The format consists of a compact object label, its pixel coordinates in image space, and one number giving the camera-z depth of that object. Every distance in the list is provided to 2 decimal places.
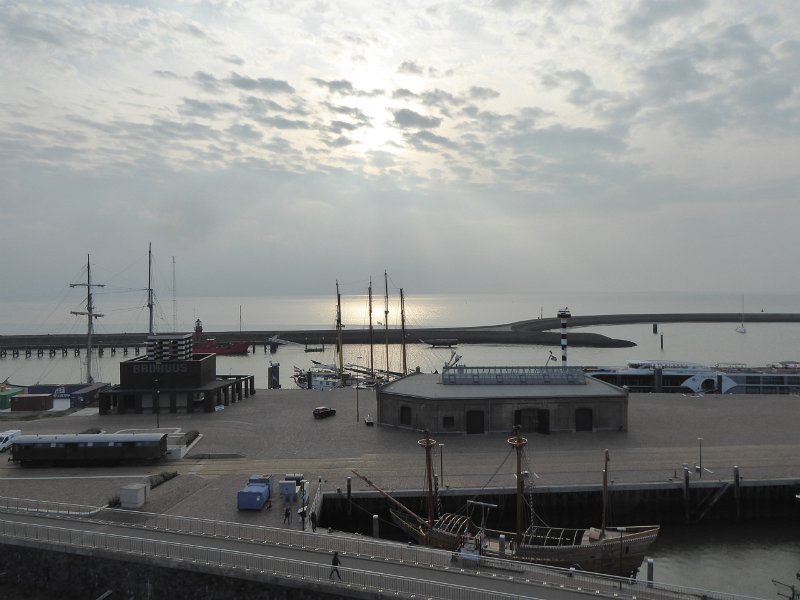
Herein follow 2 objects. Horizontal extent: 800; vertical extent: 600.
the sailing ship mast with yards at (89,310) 77.89
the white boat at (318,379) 81.75
